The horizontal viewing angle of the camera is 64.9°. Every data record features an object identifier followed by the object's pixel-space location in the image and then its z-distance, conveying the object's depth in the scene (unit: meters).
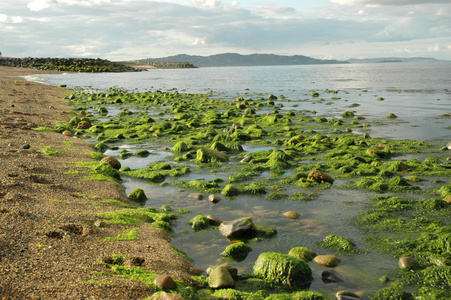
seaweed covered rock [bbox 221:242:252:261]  5.28
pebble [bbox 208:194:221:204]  7.43
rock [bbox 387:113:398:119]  18.07
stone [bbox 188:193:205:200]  7.62
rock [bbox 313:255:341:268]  4.98
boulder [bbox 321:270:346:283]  4.58
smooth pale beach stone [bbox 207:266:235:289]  4.36
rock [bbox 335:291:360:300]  4.16
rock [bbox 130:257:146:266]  4.58
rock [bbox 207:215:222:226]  6.30
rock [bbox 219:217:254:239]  5.80
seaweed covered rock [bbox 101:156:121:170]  9.34
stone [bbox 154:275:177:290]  4.04
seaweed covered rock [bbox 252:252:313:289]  4.54
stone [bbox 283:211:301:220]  6.54
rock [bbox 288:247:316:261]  5.11
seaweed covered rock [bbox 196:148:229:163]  10.46
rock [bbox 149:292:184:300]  3.57
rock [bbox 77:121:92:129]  15.74
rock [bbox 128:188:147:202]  7.57
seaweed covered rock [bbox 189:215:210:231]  6.18
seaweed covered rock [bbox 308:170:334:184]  8.42
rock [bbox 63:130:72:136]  13.69
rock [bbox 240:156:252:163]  10.34
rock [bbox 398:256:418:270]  4.79
